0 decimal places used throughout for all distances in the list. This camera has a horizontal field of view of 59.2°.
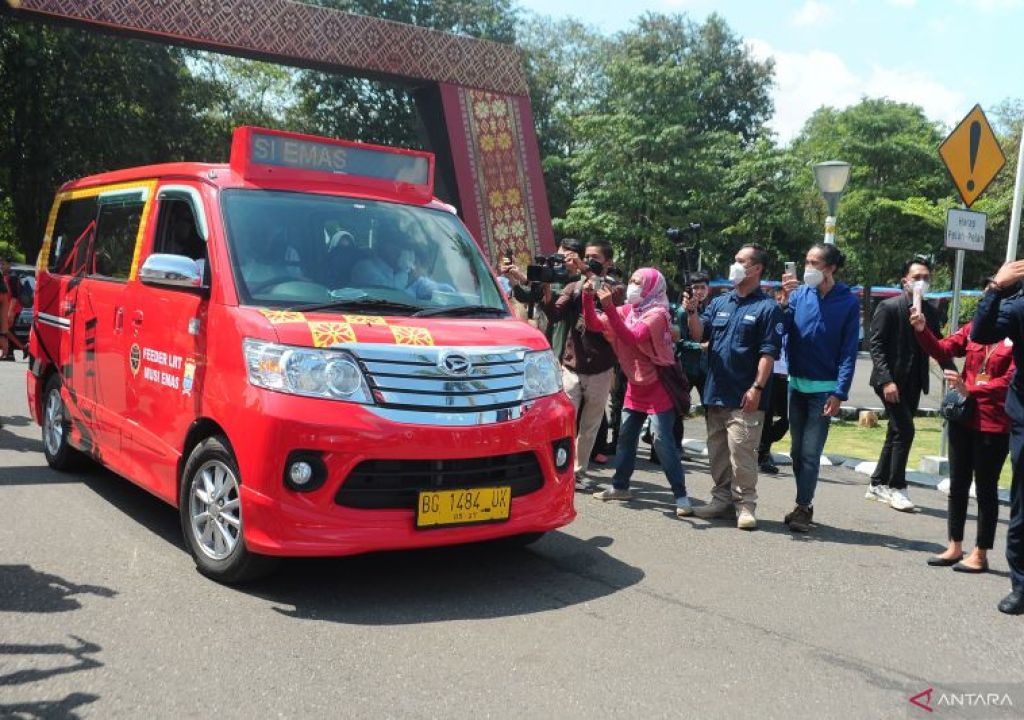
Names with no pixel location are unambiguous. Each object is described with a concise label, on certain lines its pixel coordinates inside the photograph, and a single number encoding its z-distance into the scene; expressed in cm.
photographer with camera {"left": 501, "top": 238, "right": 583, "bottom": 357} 652
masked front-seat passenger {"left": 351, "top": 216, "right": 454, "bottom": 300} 506
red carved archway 1518
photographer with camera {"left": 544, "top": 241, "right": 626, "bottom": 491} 761
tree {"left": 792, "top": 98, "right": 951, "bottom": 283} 3950
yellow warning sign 920
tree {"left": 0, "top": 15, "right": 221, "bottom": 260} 2609
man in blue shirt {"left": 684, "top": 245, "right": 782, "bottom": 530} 626
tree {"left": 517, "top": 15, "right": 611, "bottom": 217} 3909
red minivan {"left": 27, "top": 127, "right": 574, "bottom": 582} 425
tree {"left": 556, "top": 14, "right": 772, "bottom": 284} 3083
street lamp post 1180
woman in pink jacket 670
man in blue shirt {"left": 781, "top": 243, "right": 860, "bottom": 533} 637
